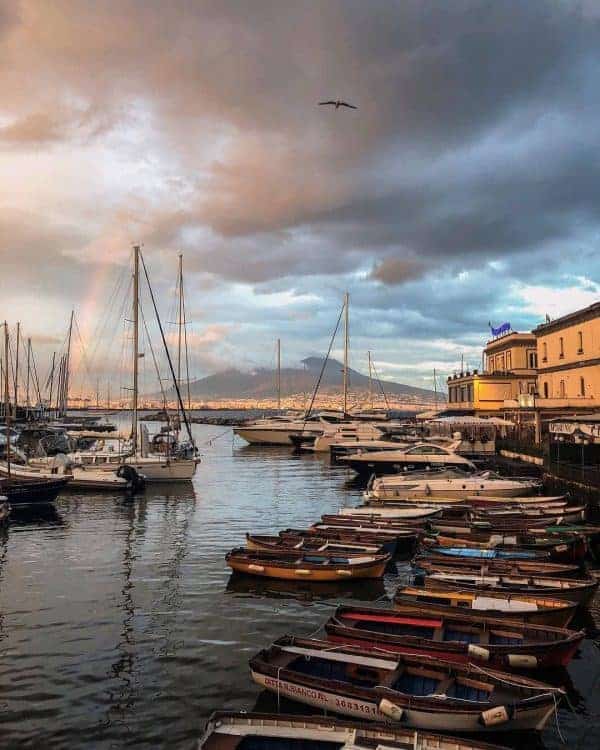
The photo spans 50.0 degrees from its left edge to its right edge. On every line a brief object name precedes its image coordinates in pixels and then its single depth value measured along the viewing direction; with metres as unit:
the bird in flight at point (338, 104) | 26.48
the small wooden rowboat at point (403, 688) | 10.16
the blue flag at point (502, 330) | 93.69
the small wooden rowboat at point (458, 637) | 12.70
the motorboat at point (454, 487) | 36.22
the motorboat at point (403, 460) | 48.59
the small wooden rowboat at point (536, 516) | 27.59
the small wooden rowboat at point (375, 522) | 26.39
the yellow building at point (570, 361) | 60.34
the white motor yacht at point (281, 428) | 85.56
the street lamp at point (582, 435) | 32.81
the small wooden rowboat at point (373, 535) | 23.75
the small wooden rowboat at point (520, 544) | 22.23
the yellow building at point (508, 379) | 85.75
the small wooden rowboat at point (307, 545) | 21.91
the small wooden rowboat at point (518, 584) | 16.52
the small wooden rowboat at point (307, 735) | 9.19
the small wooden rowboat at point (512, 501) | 31.78
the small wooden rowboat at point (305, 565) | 20.14
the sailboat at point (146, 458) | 44.06
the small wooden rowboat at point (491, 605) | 14.88
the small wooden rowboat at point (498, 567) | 18.94
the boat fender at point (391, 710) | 10.16
